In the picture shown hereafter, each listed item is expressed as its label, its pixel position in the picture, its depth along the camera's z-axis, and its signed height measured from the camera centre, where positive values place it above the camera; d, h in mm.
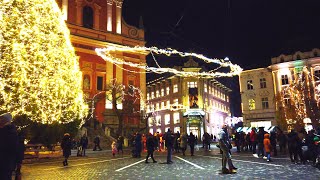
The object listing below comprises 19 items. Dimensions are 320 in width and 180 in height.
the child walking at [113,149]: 22711 -1351
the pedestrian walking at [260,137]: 18156 -488
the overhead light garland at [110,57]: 38606 +10238
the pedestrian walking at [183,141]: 21250 -735
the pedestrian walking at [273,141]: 19505 -780
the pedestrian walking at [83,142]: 23662 -755
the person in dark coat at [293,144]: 14932 -768
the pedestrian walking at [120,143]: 25688 -959
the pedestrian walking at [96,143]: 28094 -1009
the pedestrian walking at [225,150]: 11188 -761
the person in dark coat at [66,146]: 15742 -703
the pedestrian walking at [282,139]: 21303 -712
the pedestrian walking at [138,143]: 20030 -818
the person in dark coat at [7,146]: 5535 -236
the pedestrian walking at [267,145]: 15559 -833
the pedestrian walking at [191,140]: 22077 -759
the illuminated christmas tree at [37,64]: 17625 +4599
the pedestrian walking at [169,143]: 15875 -653
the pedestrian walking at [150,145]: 16609 -768
